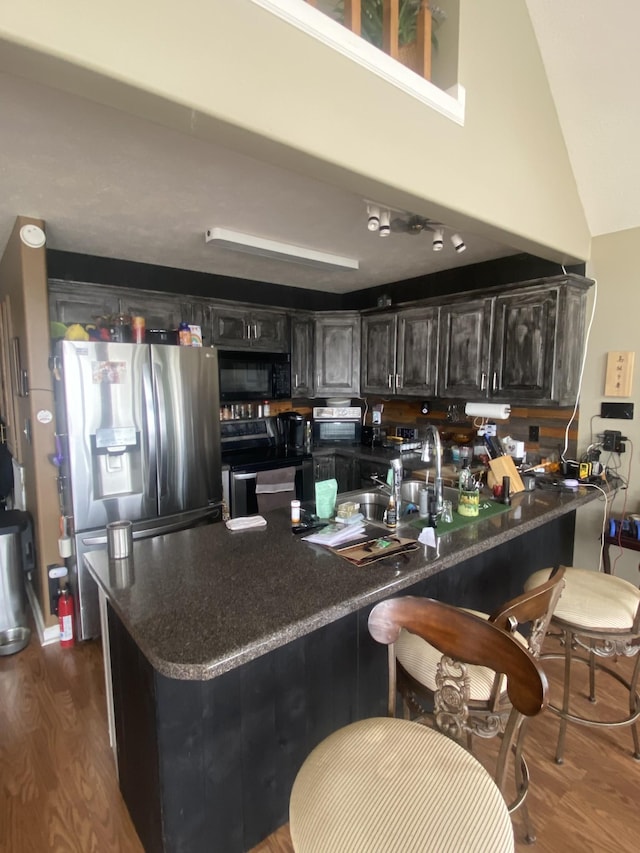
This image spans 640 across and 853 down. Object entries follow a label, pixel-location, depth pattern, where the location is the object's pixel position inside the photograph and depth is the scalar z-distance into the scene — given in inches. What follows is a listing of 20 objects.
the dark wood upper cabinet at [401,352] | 142.4
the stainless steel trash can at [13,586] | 104.0
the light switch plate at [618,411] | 108.2
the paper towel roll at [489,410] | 125.1
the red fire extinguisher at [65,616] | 104.3
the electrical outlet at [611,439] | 110.3
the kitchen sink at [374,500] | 92.7
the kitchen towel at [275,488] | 144.7
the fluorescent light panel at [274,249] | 106.2
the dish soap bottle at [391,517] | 78.0
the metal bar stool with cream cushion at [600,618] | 68.1
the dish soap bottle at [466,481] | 90.1
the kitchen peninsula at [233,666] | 47.3
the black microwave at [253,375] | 151.6
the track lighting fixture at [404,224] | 80.0
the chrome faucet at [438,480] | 84.2
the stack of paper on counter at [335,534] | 70.1
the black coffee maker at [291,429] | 167.5
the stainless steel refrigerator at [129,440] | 101.7
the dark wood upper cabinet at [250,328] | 147.9
